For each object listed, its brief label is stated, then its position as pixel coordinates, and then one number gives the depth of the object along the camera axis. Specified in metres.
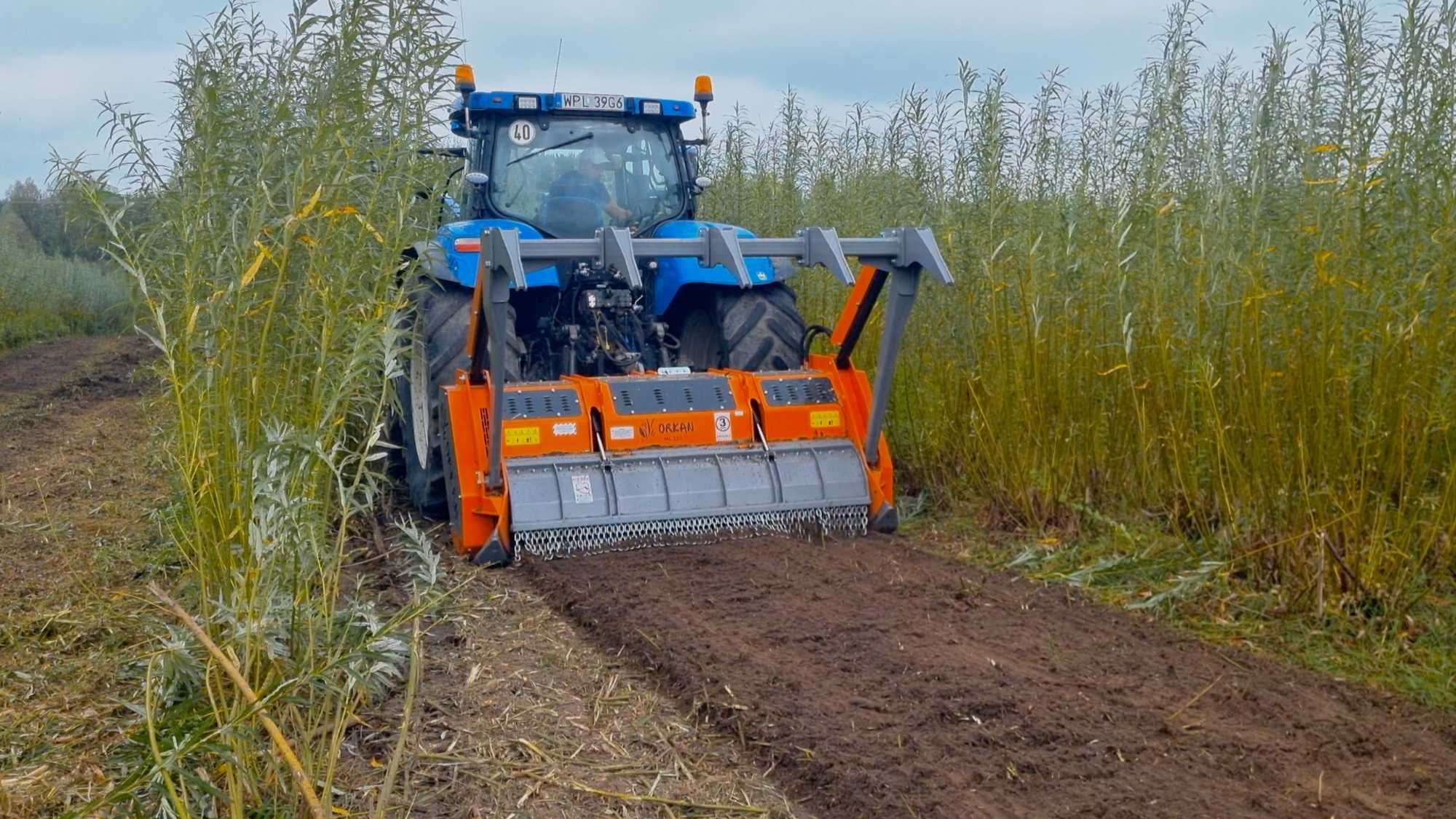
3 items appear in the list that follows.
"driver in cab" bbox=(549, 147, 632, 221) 6.91
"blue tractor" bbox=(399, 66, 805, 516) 6.25
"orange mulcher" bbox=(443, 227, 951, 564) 5.40
